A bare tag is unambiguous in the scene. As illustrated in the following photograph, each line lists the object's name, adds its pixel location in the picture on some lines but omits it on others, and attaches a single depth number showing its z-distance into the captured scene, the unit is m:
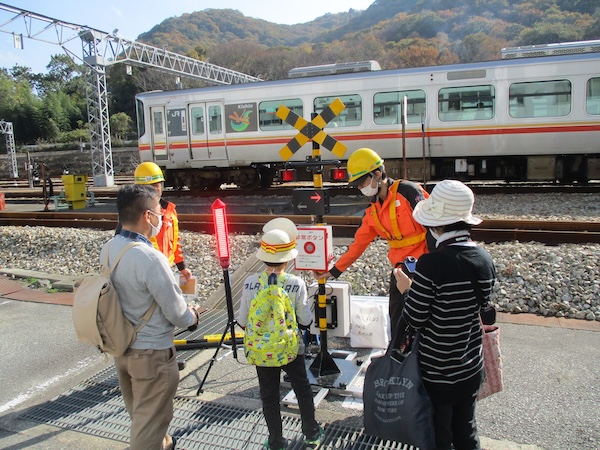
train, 12.71
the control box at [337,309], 4.75
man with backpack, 2.81
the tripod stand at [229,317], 4.55
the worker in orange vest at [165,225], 4.73
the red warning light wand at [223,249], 4.39
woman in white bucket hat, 2.45
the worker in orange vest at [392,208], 3.88
